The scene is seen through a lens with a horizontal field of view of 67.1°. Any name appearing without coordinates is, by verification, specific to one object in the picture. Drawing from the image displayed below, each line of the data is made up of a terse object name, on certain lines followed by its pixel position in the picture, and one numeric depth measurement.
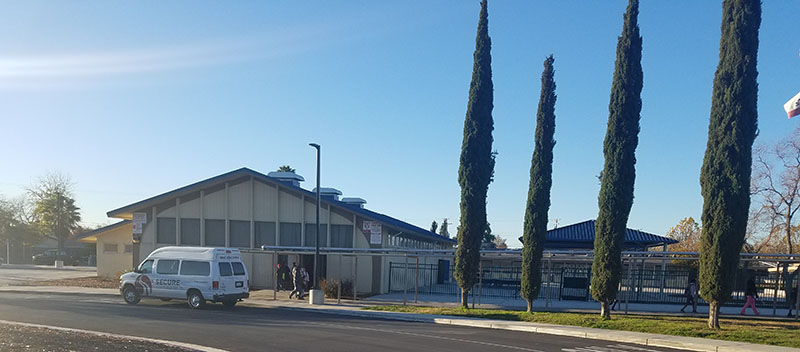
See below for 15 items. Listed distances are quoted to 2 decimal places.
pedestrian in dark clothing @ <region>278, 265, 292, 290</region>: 30.78
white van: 22.55
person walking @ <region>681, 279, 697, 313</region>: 22.33
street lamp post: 25.02
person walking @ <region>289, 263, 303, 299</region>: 27.39
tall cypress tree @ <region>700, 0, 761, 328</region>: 17.41
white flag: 16.95
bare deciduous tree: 40.91
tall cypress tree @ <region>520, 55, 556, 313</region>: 21.75
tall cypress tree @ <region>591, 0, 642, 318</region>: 19.72
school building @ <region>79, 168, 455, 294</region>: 30.91
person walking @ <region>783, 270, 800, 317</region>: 22.14
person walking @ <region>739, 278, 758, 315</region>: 21.69
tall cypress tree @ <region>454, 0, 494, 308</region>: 22.86
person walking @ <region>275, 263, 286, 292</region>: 31.09
